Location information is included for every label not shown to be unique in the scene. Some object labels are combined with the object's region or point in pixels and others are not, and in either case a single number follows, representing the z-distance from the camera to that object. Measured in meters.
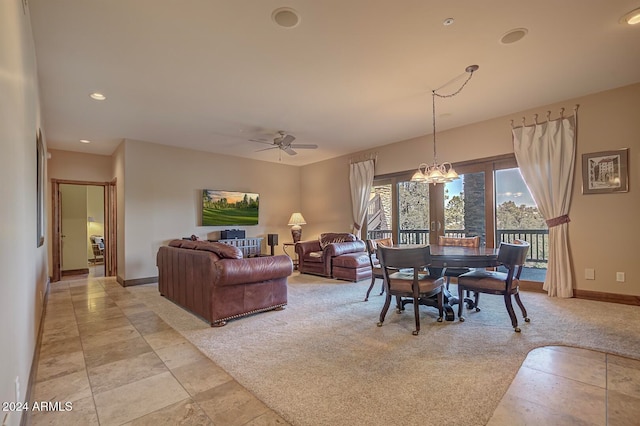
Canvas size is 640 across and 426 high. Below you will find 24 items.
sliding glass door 4.78
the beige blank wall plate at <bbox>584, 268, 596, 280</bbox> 4.07
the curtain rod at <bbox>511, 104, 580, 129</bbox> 4.17
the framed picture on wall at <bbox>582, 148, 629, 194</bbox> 3.86
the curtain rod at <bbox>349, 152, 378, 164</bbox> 6.67
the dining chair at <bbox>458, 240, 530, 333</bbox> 2.98
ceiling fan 4.86
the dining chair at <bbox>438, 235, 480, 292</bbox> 4.02
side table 7.32
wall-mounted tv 6.62
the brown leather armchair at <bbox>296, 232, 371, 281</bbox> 5.54
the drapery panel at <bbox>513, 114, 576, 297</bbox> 4.21
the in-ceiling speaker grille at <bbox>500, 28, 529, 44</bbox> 2.64
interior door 7.23
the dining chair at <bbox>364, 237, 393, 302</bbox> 4.05
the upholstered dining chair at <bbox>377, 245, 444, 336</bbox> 2.98
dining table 3.03
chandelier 3.74
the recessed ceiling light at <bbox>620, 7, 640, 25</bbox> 2.44
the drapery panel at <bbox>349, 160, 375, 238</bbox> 6.72
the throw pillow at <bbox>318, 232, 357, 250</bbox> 6.38
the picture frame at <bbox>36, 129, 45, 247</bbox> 3.10
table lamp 7.64
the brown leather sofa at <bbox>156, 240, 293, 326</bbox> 3.24
